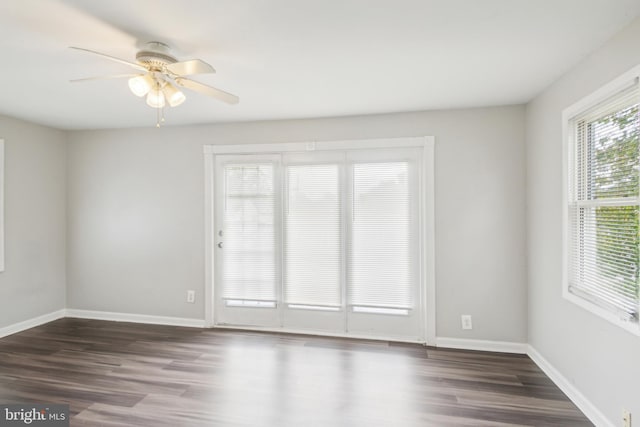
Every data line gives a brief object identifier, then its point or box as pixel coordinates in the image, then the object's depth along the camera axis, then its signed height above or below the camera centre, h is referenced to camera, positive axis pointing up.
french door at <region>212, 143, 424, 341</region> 3.46 -0.33
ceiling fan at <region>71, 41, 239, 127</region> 1.91 +0.82
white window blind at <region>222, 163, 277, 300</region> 3.77 -0.26
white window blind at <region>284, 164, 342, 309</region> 3.61 -0.28
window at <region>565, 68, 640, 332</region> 1.84 +0.04
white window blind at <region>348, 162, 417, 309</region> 3.46 -0.28
